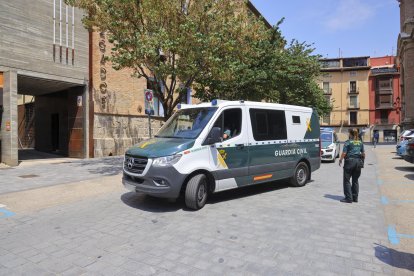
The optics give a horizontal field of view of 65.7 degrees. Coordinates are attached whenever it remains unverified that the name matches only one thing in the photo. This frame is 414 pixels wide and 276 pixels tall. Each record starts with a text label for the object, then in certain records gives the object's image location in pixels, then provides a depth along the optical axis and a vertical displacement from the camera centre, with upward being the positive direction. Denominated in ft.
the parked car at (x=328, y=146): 53.26 -1.73
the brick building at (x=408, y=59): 132.05 +32.50
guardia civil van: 20.21 -1.13
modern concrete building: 41.32 +9.76
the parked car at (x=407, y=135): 56.31 +0.11
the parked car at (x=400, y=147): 53.79 -2.04
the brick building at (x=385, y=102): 196.75 +20.65
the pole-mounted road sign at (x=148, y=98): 36.94 +4.36
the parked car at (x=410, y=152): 38.72 -2.02
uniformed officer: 23.07 -1.99
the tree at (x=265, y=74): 48.52 +10.42
